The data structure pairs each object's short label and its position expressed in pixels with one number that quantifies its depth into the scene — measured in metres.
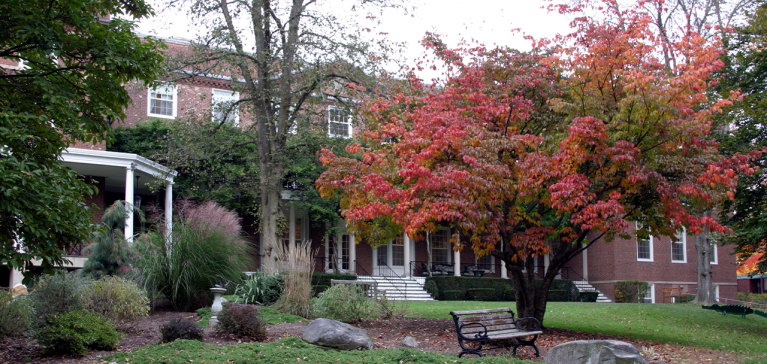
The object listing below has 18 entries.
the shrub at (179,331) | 8.27
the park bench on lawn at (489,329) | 8.36
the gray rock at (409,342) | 9.04
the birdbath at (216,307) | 9.52
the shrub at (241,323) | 8.83
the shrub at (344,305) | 11.15
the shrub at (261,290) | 12.69
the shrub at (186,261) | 12.23
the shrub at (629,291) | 25.41
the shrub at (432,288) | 21.95
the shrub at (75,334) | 7.36
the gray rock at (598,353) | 7.22
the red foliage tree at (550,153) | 8.94
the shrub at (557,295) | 23.70
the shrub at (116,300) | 9.39
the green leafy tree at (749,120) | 13.18
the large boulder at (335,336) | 8.25
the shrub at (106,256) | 12.19
